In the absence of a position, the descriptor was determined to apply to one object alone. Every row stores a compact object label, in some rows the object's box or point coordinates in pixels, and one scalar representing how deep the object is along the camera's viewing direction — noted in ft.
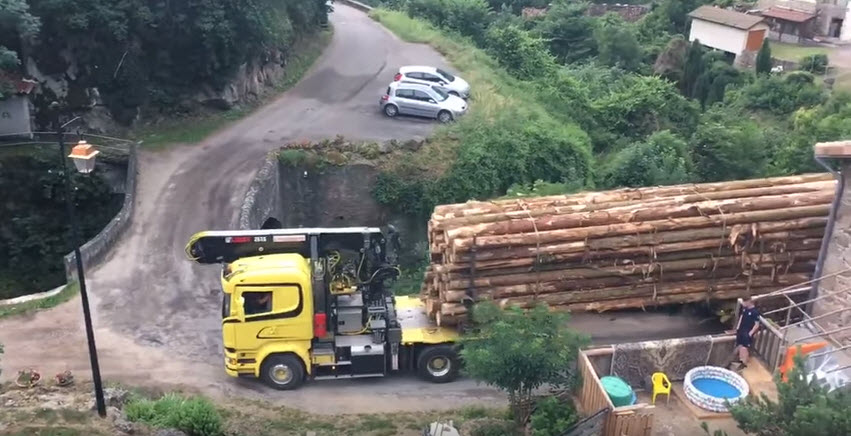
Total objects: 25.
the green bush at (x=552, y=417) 48.85
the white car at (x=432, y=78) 109.91
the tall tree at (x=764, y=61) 171.73
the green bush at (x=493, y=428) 50.55
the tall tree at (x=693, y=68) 174.91
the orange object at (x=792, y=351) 49.93
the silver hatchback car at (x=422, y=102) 104.37
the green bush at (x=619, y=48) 180.75
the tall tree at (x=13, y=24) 80.43
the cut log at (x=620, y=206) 58.65
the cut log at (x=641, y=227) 56.34
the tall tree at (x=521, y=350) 46.91
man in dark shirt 54.19
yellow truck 54.85
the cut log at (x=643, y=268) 57.77
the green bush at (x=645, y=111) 125.08
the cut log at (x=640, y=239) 57.06
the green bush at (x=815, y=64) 173.68
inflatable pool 49.62
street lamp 42.96
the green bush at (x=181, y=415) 49.11
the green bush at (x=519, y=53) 135.74
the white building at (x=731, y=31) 188.14
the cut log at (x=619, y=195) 61.18
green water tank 48.21
